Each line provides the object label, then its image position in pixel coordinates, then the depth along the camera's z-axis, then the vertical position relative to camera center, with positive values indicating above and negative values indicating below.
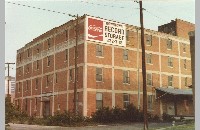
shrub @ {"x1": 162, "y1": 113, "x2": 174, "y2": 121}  29.18 -2.81
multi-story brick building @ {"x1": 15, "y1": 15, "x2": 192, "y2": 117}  25.91 +1.93
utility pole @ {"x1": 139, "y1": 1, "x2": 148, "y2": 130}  15.53 +0.39
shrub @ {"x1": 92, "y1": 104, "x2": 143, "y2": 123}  24.58 -2.26
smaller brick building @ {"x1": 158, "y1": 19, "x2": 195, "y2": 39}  34.66 +6.95
